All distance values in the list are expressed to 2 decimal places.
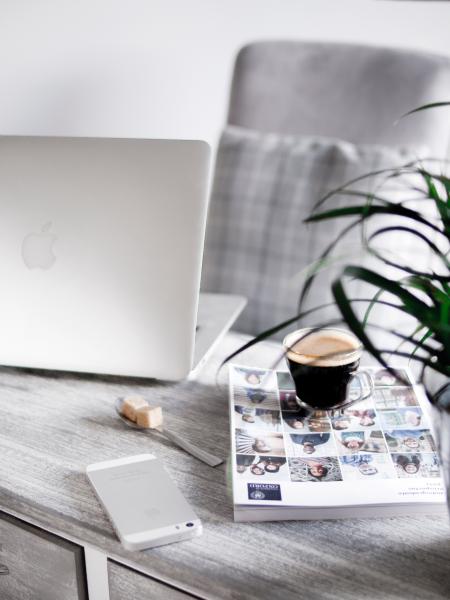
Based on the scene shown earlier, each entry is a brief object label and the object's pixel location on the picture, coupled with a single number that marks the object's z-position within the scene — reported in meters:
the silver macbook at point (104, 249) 0.96
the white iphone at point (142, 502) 0.72
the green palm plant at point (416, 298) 0.58
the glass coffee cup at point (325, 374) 0.89
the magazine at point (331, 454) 0.75
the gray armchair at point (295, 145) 1.57
